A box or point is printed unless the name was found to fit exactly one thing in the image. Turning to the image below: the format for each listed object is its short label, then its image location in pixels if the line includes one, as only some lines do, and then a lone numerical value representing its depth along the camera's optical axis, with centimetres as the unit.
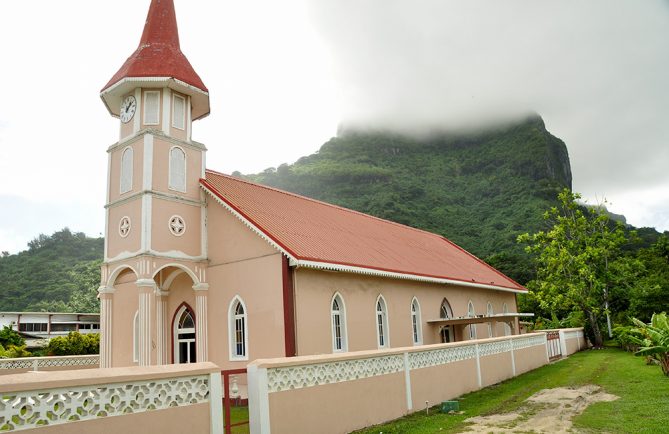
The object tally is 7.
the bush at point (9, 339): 2794
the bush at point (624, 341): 2237
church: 1493
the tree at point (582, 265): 2825
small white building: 4025
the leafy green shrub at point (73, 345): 2505
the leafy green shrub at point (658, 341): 1329
